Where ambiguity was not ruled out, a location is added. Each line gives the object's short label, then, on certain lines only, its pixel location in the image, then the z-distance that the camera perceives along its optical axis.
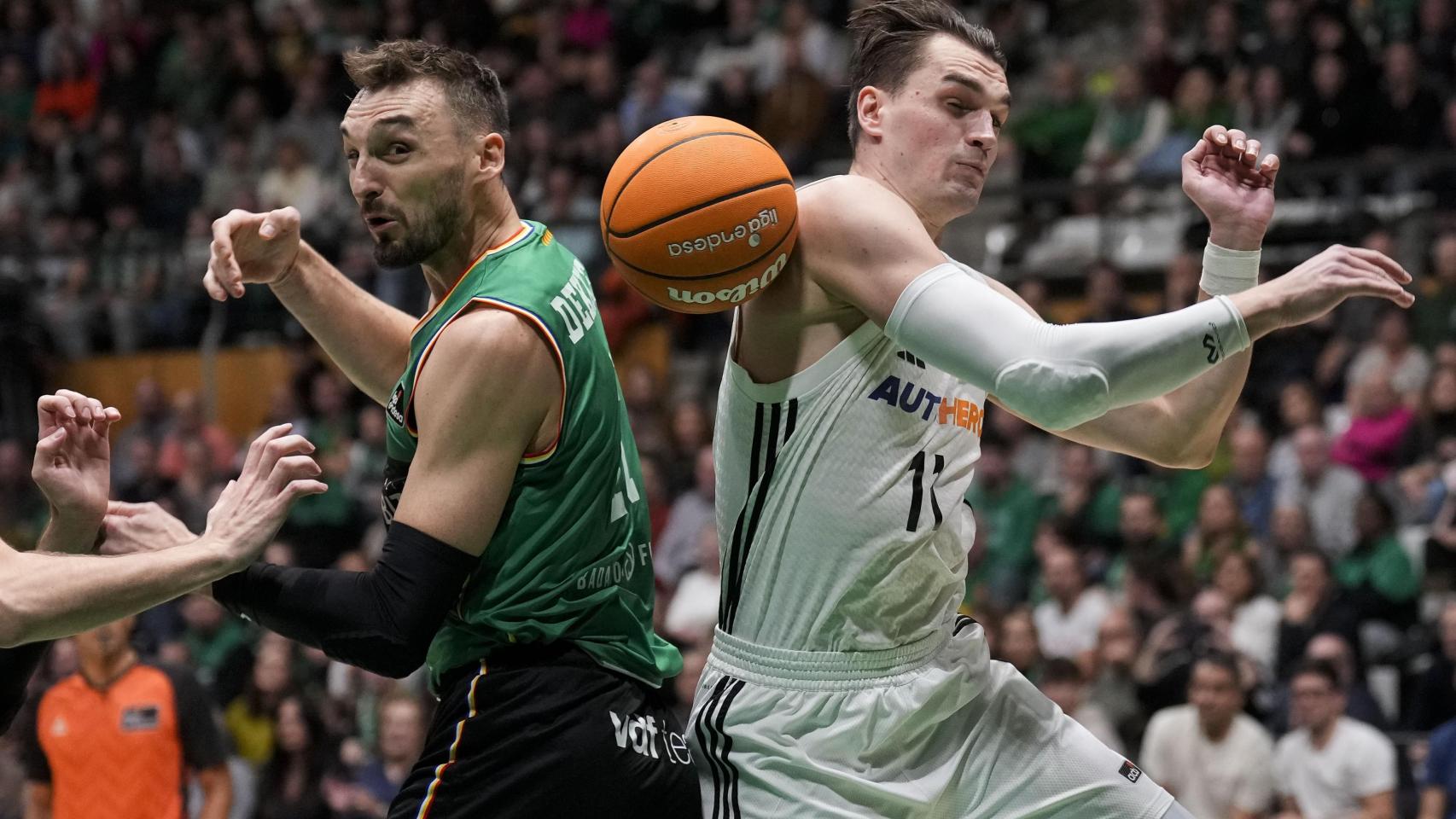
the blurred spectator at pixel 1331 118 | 12.48
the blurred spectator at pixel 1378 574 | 9.84
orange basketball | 4.00
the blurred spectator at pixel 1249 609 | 9.86
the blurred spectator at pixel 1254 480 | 10.82
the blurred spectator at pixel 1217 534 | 10.41
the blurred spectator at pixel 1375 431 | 10.68
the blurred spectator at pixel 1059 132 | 14.09
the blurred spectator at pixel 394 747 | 9.72
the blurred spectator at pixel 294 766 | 10.10
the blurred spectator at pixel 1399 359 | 10.95
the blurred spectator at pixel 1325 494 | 10.42
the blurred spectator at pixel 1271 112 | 12.58
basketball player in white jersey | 4.10
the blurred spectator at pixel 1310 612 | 9.62
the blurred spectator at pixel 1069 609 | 10.55
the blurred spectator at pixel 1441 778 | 8.52
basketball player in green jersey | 3.89
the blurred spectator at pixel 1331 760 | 8.67
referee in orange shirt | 8.13
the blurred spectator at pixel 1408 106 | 12.27
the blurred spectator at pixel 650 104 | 15.82
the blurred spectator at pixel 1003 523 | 11.39
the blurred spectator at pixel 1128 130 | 13.57
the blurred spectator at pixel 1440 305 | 11.03
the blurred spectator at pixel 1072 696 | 9.58
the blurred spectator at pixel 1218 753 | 8.98
